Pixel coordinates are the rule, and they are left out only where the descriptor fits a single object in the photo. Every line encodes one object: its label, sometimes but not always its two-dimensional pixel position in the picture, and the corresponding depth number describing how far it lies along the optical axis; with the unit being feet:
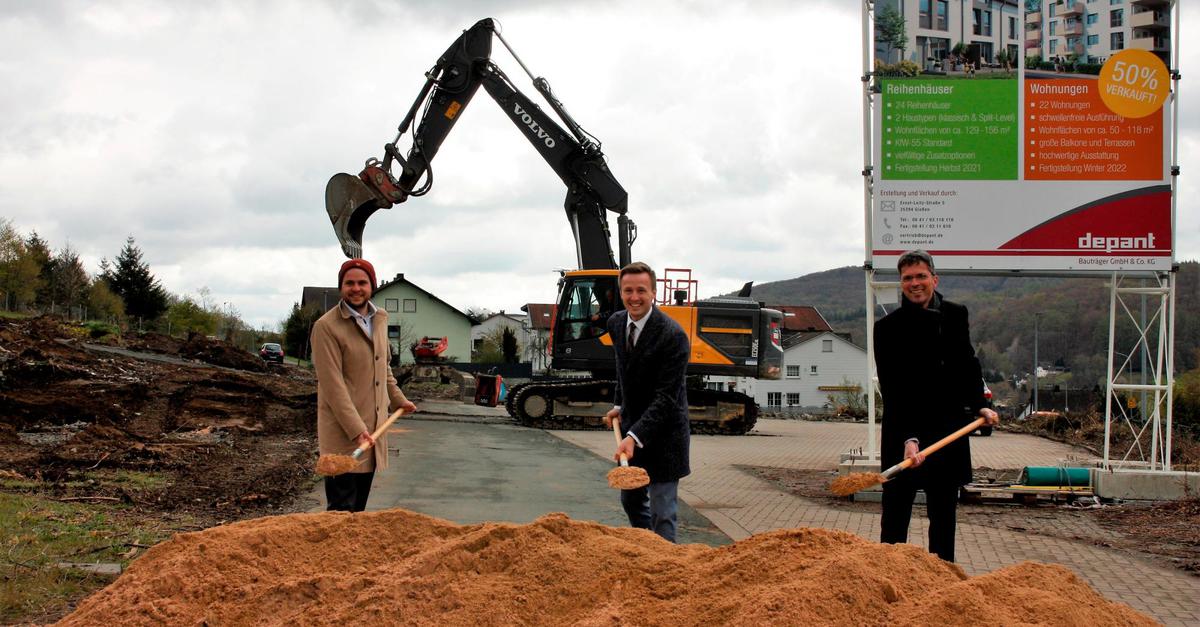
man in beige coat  17.84
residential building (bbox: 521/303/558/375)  238.89
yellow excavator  67.46
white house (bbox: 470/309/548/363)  306.08
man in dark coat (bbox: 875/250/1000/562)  16.89
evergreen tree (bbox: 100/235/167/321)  177.99
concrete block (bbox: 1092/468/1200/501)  36.81
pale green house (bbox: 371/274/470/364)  275.59
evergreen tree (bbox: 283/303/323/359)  195.52
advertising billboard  38.19
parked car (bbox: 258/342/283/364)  172.02
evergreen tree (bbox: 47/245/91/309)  148.15
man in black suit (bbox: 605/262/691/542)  17.81
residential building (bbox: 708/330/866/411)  265.54
